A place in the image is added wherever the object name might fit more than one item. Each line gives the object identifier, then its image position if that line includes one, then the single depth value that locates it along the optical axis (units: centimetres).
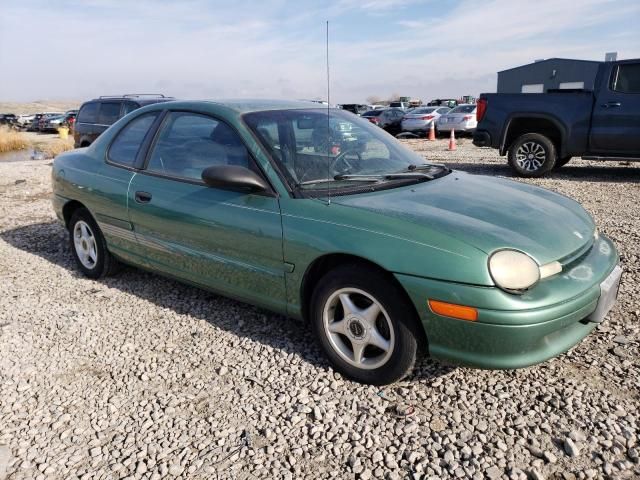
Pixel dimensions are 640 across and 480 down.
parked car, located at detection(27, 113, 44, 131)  3412
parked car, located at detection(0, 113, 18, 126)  3716
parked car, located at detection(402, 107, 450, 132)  2204
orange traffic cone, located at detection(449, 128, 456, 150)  1538
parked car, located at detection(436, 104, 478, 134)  2039
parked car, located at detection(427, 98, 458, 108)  3682
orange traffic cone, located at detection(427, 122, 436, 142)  1985
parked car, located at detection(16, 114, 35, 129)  3616
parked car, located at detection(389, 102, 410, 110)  3669
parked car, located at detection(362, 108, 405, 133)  2402
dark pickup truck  855
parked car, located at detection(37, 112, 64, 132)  3288
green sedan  244
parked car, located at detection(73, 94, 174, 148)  998
